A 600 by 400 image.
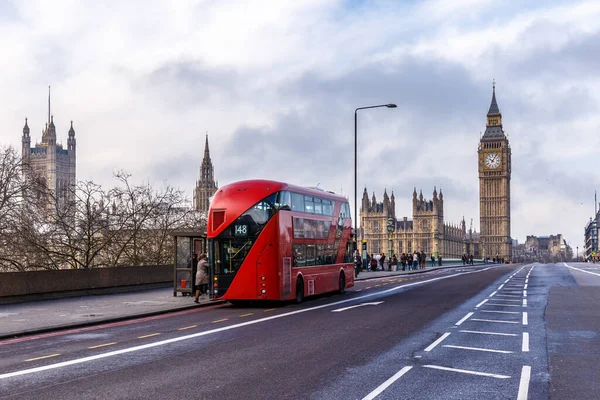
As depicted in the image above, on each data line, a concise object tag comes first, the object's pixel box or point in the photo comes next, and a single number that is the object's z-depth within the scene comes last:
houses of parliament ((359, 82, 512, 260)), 172.62
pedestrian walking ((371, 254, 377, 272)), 64.06
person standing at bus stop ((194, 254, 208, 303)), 24.03
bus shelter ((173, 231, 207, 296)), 25.92
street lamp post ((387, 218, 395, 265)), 61.46
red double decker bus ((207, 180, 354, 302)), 22.20
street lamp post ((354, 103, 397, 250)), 46.22
